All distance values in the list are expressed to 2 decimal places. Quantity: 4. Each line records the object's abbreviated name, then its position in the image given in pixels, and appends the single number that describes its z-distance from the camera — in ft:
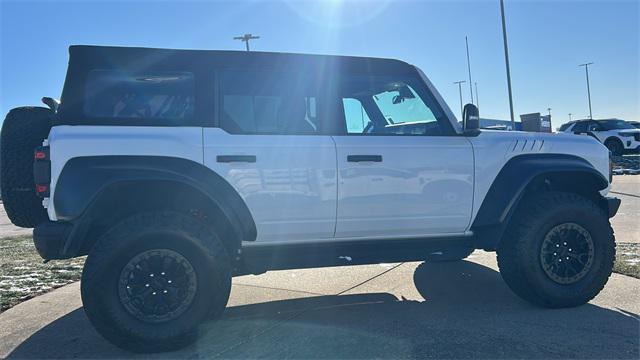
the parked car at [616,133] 62.75
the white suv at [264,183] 10.66
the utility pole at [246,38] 90.44
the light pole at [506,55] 57.41
